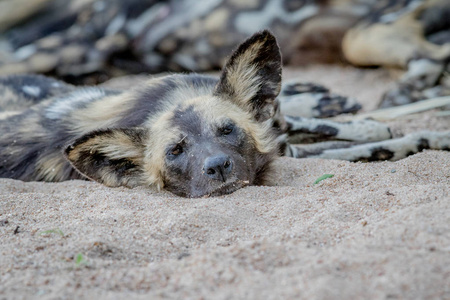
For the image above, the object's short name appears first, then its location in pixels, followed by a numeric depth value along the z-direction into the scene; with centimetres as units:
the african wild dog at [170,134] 642
